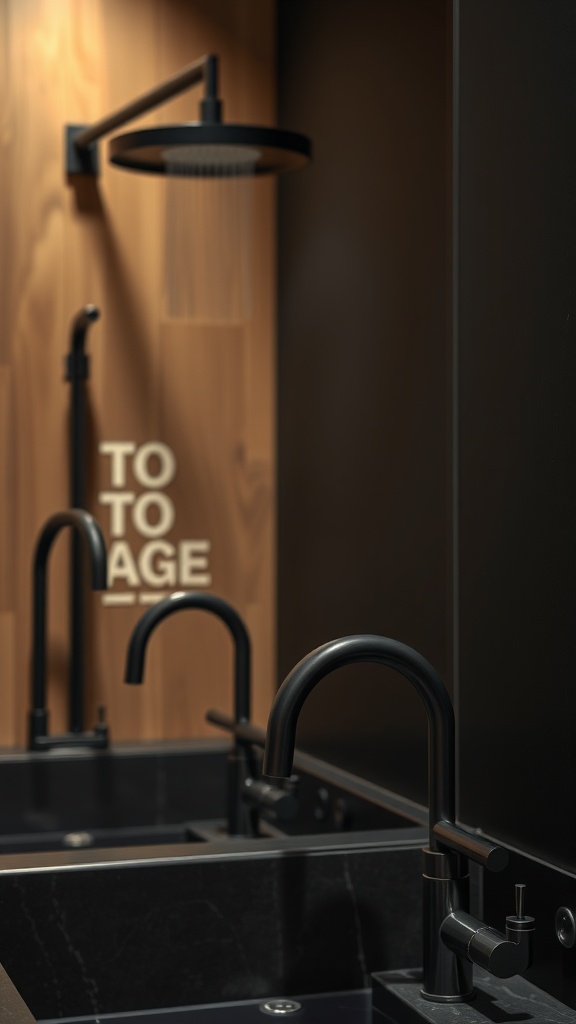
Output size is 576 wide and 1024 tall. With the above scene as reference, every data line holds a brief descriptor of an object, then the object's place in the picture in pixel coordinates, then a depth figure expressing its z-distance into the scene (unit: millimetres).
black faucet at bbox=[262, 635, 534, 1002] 1001
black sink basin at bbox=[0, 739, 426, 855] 1662
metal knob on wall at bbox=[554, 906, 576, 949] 1067
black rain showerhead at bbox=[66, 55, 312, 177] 1414
